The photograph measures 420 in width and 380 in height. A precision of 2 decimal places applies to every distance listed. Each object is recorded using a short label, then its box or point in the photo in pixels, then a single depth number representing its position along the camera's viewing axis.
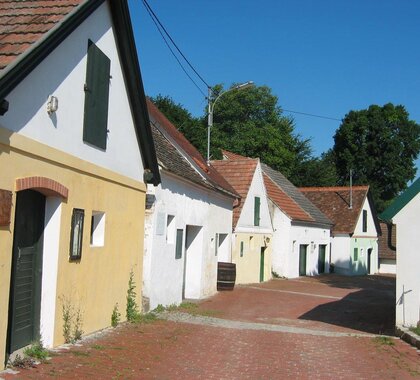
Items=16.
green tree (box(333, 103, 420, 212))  53.78
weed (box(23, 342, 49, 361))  7.28
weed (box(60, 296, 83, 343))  8.37
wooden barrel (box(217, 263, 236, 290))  20.62
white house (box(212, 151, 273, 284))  24.14
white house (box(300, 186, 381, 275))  39.28
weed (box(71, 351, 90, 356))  7.84
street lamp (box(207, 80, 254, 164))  21.02
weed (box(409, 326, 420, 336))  10.99
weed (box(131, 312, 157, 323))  11.57
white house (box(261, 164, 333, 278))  30.81
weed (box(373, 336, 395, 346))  10.69
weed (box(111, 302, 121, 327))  10.52
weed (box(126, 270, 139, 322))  11.42
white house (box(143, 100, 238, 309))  13.05
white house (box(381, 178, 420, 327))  11.55
